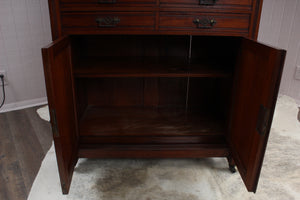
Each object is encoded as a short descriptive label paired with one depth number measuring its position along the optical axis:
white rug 1.17
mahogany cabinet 0.96
